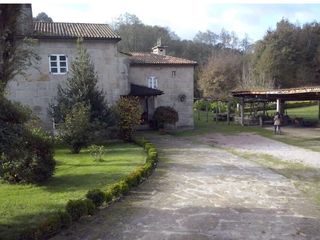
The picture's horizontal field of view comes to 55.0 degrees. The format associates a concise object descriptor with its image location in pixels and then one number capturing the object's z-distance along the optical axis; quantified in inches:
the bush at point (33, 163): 357.4
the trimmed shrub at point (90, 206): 287.0
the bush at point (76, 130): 565.6
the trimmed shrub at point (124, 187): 342.3
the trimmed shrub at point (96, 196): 303.2
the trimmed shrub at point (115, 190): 328.4
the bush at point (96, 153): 512.0
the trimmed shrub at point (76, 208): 272.5
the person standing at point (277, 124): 839.3
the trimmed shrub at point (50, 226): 242.5
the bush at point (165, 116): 876.1
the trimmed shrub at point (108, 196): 315.1
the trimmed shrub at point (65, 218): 260.0
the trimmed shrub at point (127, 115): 697.4
